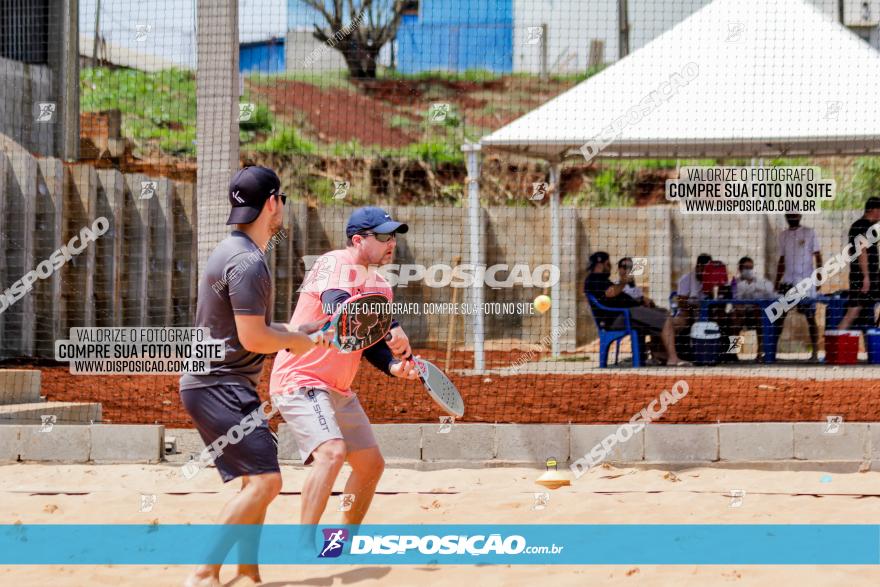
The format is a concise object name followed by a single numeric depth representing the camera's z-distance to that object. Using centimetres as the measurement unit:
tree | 2916
